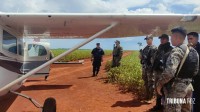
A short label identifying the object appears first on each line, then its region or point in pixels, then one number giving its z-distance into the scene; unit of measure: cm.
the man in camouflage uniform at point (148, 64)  420
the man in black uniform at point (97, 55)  866
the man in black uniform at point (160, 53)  340
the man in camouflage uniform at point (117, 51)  803
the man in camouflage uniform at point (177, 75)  226
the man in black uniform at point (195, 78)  303
